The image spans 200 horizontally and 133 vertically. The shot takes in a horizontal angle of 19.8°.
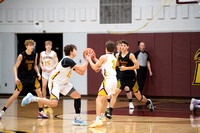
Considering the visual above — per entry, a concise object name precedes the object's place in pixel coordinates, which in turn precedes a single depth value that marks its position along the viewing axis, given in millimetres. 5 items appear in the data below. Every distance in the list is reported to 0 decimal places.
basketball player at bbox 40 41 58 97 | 16205
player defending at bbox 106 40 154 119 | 13487
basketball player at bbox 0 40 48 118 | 12837
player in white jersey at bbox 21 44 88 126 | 10905
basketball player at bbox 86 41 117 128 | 10949
